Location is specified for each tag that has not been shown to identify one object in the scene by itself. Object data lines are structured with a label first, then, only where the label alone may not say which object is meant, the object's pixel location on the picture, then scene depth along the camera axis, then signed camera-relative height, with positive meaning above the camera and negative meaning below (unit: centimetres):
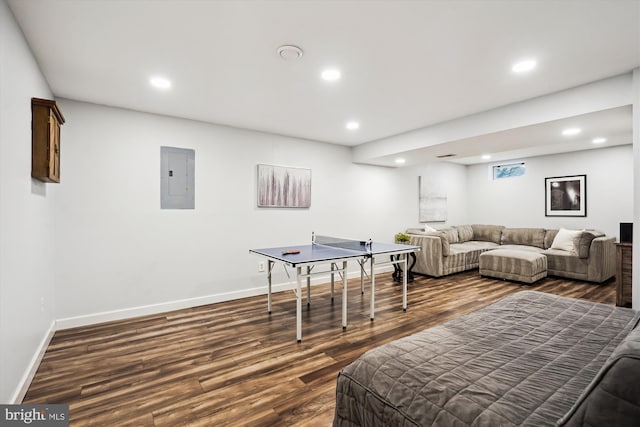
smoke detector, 231 +127
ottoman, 522 -93
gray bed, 83 -65
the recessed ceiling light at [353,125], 431 +128
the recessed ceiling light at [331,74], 272 +128
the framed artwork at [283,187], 469 +43
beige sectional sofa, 523 -73
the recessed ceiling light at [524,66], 254 +127
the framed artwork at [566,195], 626 +38
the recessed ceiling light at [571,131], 361 +100
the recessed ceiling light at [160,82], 288 +128
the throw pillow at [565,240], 567 -52
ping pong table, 297 -45
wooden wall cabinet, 233 +60
